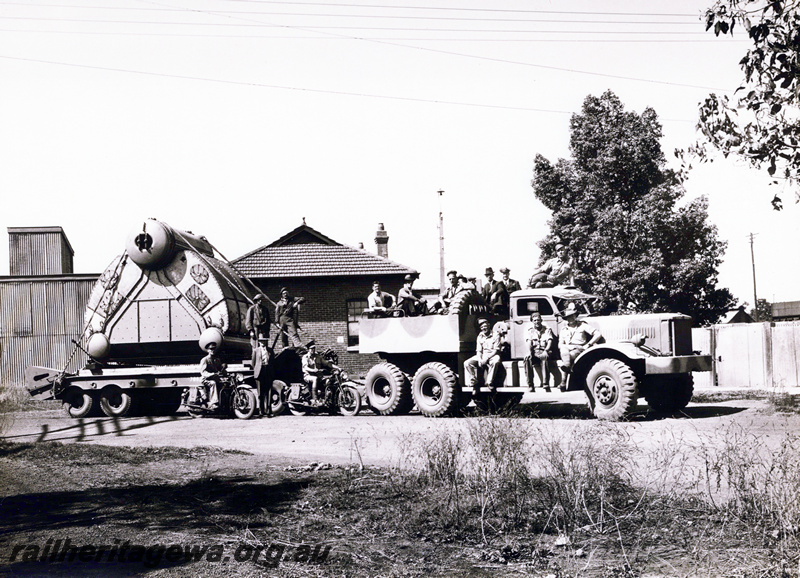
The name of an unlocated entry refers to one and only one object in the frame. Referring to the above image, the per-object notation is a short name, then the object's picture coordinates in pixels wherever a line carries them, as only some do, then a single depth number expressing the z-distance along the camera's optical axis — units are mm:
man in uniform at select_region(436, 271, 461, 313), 16625
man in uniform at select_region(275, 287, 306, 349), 18219
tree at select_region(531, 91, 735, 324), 25672
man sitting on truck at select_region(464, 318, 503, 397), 15180
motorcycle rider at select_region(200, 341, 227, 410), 16781
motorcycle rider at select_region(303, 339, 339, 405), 16672
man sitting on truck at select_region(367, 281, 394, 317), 17266
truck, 13789
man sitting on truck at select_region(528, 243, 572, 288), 15992
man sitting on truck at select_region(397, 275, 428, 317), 17062
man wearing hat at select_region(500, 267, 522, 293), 16500
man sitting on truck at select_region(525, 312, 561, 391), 14531
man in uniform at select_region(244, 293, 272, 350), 17344
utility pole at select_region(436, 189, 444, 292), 41644
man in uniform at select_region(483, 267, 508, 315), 16453
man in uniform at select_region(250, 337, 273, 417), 16734
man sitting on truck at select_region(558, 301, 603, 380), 14195
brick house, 29609
